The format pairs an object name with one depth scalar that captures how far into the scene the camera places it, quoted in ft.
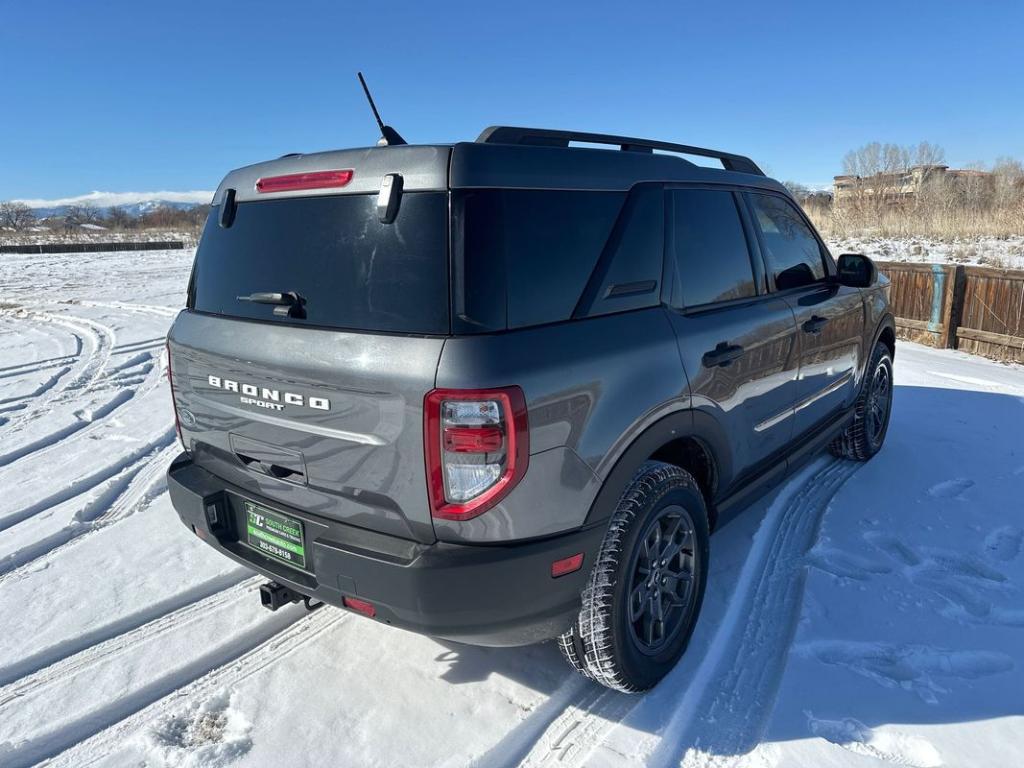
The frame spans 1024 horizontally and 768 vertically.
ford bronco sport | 6.43
